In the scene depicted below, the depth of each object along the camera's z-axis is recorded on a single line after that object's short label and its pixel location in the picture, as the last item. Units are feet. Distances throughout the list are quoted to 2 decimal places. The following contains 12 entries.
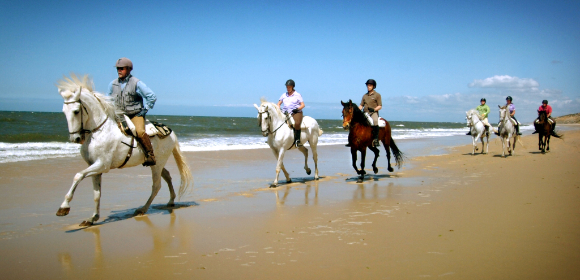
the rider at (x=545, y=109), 52.25
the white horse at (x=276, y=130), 28.02
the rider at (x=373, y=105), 30.94
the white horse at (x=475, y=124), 51.00
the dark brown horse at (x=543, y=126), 51.70
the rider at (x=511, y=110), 49.01
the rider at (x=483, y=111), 51.62
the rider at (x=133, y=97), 18.43
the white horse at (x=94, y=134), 16.08
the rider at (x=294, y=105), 30.17
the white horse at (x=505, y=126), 47.67
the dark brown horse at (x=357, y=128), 29.30
